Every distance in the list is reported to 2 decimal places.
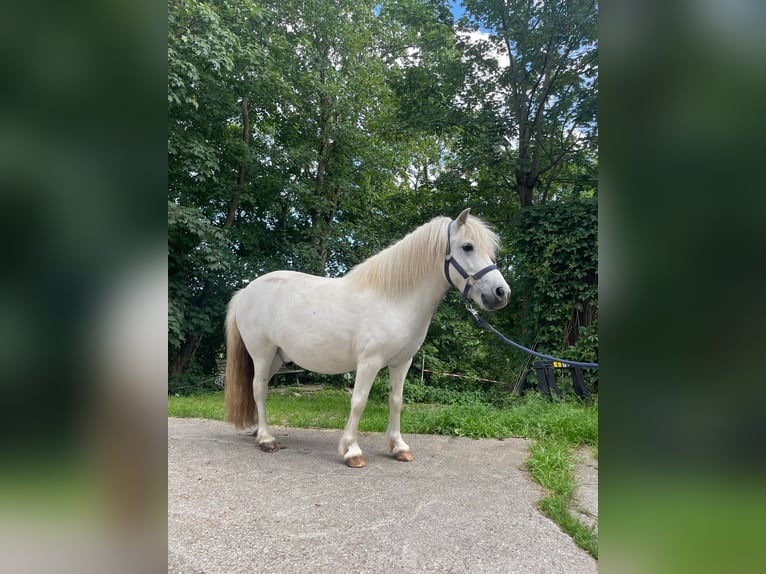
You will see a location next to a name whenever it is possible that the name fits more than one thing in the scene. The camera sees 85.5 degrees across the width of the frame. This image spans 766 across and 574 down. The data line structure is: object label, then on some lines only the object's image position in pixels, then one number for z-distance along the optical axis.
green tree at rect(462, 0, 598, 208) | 6.46
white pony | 2.65
